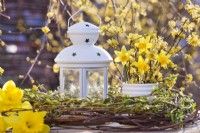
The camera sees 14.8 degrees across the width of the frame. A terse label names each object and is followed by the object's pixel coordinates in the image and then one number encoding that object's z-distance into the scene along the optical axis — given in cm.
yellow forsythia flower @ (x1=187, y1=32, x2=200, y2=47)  212
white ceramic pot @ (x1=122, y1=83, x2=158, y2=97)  197
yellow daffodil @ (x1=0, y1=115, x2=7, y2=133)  180
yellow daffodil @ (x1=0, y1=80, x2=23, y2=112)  183
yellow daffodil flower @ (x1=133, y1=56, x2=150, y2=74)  198
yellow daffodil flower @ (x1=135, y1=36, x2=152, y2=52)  199
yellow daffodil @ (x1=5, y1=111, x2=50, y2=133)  179
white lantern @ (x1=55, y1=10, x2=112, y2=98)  196
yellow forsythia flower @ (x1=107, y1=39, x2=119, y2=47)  210
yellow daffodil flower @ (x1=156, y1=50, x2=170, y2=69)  200
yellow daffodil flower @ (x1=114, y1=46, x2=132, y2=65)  199
